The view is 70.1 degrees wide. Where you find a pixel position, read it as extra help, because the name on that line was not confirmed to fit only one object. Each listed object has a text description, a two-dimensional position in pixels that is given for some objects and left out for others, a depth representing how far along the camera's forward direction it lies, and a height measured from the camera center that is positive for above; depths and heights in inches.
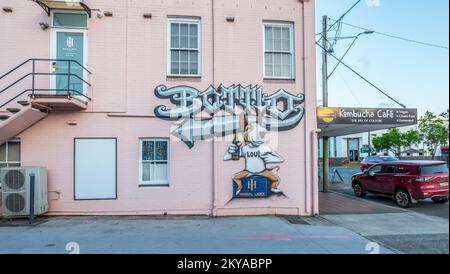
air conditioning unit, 337.4 -44.5
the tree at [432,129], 1526.8 +90.5
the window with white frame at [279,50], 399.2 +121.2
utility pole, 621.3 +121.1
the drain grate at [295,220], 343.4 -80.5
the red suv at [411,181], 444.8 -49.7
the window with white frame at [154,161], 377.4 -15.5
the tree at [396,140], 1879.9 +41.7
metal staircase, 328.2 +53.3
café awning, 484.7 +47.4
